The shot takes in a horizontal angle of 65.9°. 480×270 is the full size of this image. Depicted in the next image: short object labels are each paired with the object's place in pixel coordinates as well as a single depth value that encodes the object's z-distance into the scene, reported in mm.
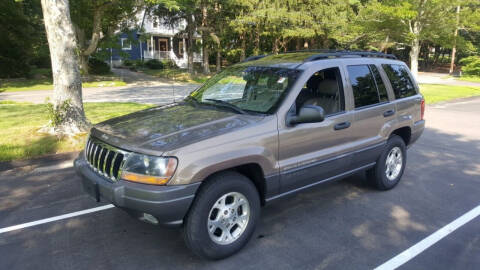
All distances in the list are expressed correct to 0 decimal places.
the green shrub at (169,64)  36062
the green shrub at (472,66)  32031
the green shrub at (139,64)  39556
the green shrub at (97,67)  28891
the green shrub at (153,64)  38844
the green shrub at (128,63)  40712
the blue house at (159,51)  42875
